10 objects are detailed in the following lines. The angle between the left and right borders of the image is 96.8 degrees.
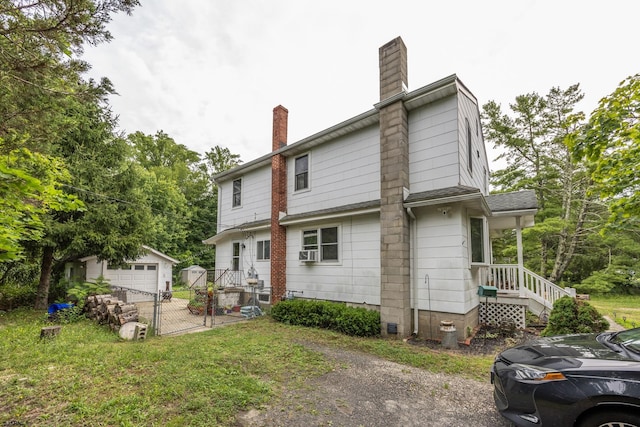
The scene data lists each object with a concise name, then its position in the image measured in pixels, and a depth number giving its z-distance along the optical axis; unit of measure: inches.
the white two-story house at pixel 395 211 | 290.7
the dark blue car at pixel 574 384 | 95.0
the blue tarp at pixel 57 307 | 377.9
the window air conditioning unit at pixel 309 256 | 390.9
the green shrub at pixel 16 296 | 441.3
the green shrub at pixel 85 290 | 404.9
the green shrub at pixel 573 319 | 231.3
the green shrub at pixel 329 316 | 299.6
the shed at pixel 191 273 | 799.1
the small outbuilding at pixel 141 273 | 542.0
